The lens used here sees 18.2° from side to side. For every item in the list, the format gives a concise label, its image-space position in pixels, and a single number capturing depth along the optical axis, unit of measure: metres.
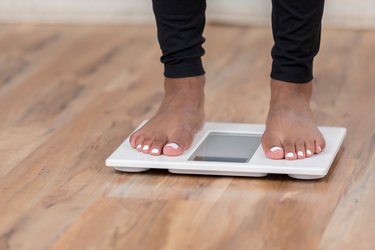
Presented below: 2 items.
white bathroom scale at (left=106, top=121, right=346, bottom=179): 1.60
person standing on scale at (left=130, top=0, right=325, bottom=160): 1.63
